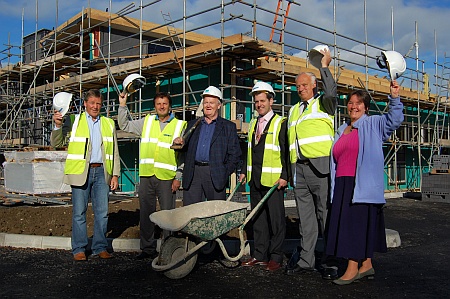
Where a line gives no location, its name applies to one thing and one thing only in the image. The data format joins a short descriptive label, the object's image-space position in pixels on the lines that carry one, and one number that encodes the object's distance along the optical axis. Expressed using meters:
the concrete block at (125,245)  6.73
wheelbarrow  4.94
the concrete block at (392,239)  7.33
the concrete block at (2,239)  7.17
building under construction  13.81
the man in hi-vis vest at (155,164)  6.27
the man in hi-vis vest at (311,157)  5.38
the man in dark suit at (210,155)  5.96
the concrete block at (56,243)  6.86
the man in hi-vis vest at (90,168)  6.08
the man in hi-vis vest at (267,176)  5.76
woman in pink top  4.90
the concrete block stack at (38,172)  13.23
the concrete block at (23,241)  6.97
